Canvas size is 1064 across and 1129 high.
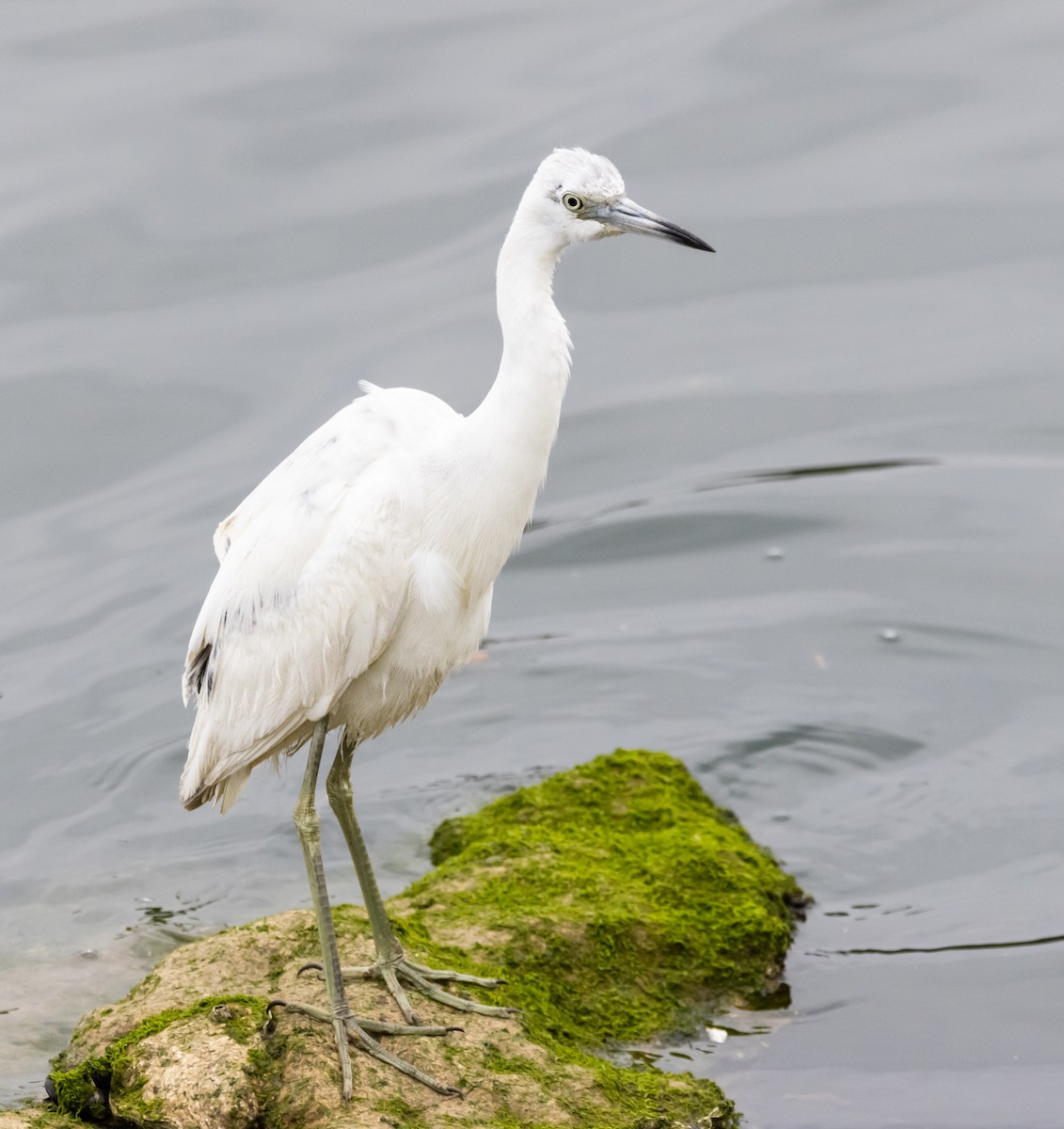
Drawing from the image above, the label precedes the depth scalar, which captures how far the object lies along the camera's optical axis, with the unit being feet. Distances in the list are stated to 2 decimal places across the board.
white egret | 34.68
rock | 32.68
